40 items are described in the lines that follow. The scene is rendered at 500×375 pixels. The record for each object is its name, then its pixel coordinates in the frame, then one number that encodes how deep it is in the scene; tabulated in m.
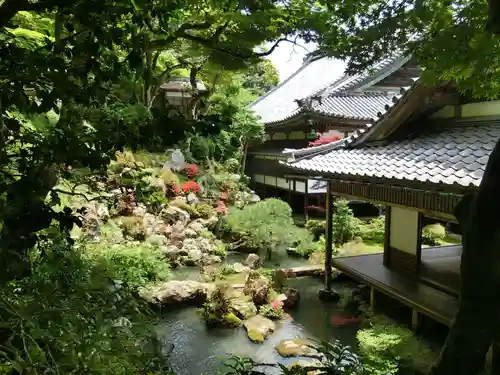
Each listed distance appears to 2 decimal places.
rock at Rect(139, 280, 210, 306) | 8.36
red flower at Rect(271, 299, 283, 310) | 7.98
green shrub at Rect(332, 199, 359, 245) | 12.21
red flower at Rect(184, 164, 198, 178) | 16.45
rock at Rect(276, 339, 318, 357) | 6.32
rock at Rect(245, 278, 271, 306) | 8.20
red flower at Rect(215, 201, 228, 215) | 14.02
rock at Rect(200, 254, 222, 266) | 11.33
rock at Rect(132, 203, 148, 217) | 12.35
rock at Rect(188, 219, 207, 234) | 12.74
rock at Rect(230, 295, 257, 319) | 7.75
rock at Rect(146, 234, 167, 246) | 11.36
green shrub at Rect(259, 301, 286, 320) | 7.80
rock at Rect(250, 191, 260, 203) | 16.95
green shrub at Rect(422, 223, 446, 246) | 11.98
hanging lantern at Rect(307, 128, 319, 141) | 16.19
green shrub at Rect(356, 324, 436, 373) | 5.08
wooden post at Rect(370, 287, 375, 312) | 7.43
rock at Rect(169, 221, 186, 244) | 12.02
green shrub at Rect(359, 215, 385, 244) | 12.36
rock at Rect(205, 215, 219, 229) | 13.33
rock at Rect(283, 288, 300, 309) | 8.31
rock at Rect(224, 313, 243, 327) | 7.50
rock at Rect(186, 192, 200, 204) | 14.34
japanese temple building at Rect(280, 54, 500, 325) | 5.34
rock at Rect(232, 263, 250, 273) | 10.04
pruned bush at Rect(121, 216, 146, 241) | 11.40
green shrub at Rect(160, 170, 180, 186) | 14.62
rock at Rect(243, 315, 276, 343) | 6.98
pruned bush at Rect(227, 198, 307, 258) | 11.80
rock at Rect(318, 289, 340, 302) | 8.48
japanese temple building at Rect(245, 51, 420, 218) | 15.42
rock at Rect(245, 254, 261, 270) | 10.85
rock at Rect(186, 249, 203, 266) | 11.33
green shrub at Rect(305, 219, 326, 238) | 13.33
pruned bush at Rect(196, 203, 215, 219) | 13.79
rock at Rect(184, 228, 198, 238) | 12.35
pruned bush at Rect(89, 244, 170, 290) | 8.64
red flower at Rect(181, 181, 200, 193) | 14.76
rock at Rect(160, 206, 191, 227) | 12.87
